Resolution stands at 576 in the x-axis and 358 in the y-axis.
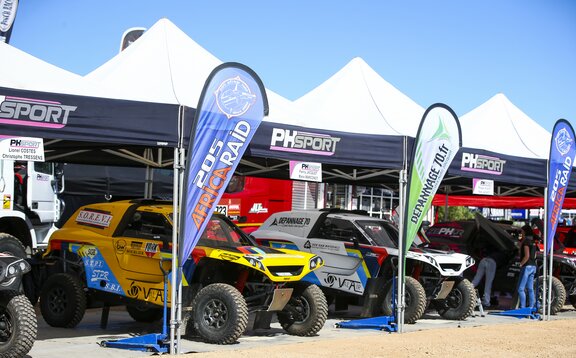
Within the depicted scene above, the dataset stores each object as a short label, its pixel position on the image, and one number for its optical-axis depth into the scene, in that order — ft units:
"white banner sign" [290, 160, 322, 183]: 36.47
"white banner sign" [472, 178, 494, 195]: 45.61
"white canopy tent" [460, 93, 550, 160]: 51.24
